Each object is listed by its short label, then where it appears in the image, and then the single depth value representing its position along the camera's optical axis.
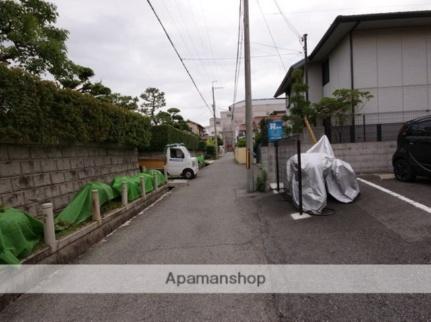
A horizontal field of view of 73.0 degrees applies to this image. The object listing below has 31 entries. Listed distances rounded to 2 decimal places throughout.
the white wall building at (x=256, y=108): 58.64
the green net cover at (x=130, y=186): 7.10
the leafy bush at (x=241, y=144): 29.23
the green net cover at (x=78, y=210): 4.96
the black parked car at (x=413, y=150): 6.98
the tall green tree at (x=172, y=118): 34.66
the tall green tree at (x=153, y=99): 36.28
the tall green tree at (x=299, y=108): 12.43
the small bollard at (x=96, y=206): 5.45
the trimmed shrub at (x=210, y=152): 39.62
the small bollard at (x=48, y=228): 3.94
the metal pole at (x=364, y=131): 10.82
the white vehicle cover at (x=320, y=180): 6.01
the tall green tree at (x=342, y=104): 11.49
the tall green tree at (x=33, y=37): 7.58
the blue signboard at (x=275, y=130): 12.88
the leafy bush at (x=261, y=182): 9.98
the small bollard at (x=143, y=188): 8.44
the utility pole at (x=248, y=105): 10.00
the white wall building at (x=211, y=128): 82.79
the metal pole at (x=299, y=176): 5.76
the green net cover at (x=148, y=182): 9.04
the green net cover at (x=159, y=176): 10.23
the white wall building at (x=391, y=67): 12.09
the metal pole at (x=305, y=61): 16.31
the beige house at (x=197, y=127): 67.71
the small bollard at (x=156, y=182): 10.01
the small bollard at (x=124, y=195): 6.98
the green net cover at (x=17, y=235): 3.25
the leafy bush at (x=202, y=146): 34.56
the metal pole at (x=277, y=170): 9.23
